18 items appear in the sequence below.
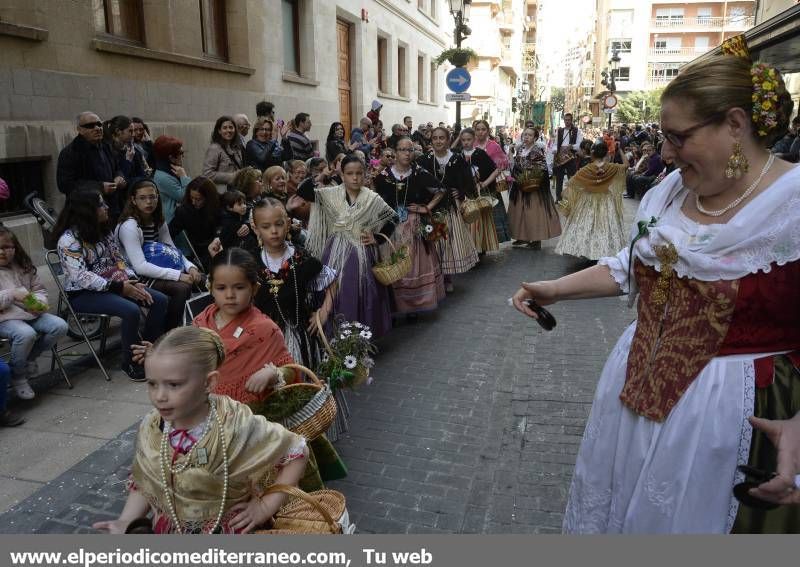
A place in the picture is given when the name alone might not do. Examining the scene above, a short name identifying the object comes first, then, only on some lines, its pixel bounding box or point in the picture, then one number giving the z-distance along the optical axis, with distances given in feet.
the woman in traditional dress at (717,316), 6.21
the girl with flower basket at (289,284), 13.41
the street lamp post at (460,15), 50.37
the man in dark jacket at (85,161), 21.26
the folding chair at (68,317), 17.29
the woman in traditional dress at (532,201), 35.70
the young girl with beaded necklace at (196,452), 6.80
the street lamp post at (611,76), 89.04
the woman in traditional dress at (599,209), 30.71
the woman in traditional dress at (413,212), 22.94
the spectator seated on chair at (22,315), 15.33
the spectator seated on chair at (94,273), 17.28
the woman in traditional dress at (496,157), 35.78
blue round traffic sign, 50.57
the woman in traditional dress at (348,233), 18.39
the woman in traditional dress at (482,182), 32.27
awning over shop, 29.01
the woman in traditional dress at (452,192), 27.43
